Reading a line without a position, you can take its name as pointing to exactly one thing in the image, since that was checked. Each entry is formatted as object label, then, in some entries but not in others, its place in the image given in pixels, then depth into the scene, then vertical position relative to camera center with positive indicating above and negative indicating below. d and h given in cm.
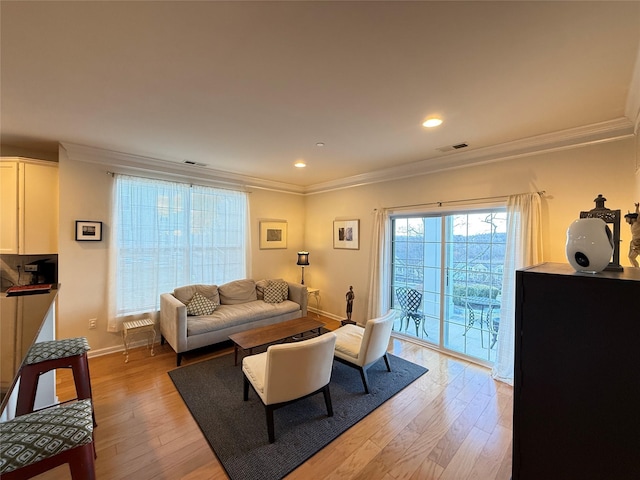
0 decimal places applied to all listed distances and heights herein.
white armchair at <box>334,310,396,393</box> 256 -112
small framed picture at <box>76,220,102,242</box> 318 +9
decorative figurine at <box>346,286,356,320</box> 424 -100
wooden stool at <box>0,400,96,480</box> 94 -78
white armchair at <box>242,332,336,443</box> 192 -105
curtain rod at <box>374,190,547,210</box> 275 +51
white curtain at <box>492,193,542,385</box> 269 -13
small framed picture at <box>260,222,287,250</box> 489 +9
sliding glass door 317 -50
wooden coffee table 288 -112
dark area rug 183 -152
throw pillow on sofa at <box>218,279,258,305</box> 414 -85
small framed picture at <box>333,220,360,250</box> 454 +11
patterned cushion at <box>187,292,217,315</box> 356 -92
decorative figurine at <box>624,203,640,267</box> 134 +3
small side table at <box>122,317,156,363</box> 327 -113
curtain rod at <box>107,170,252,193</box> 339 +85
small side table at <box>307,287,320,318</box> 500 -107
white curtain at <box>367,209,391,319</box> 407 -42
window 349 +1
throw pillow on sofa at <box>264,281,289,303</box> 431 -88
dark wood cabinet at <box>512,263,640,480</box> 96 -53
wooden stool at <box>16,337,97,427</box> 164 -84
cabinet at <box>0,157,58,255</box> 286 +36
